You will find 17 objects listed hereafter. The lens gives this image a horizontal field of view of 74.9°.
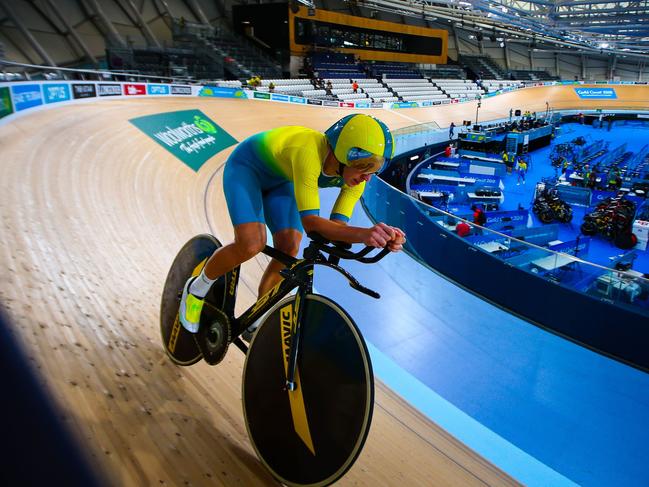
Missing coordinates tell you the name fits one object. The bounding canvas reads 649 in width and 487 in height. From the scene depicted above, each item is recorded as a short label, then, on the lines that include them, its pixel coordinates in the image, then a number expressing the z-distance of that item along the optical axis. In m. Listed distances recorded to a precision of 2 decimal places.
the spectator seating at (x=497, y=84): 33.39
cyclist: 1.34
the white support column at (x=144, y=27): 19.72
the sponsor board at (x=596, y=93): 31.44
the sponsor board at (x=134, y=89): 10.16
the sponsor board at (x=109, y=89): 9.17
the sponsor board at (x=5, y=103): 5.00
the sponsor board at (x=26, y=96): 5.57
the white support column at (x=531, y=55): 47.28
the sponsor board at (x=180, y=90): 11.89
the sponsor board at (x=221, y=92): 12.54
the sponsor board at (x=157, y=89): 11.02
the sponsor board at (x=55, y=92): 6.84
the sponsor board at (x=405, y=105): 20.37
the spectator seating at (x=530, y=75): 42.06
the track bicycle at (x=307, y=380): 1.21
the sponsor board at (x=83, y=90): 8.11
